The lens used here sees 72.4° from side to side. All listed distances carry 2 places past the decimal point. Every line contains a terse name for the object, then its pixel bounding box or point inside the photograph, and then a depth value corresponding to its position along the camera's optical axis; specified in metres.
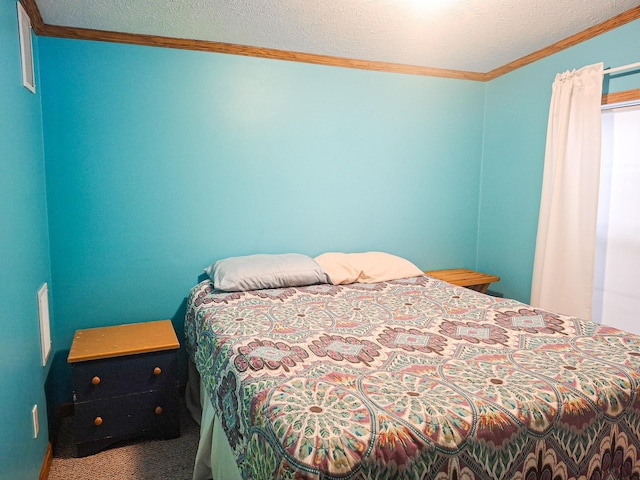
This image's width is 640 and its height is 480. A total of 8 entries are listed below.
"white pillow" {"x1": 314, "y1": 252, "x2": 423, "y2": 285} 2.92
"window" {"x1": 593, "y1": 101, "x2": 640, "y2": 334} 2.62
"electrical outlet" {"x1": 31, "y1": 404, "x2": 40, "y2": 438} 1.92
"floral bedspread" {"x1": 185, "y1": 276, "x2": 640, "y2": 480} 1.18
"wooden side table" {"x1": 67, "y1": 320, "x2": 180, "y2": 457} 2.25
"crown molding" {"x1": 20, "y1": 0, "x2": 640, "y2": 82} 2.49
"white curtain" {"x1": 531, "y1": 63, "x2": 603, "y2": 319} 2.67
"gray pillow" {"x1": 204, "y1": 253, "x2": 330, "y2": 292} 2.65
